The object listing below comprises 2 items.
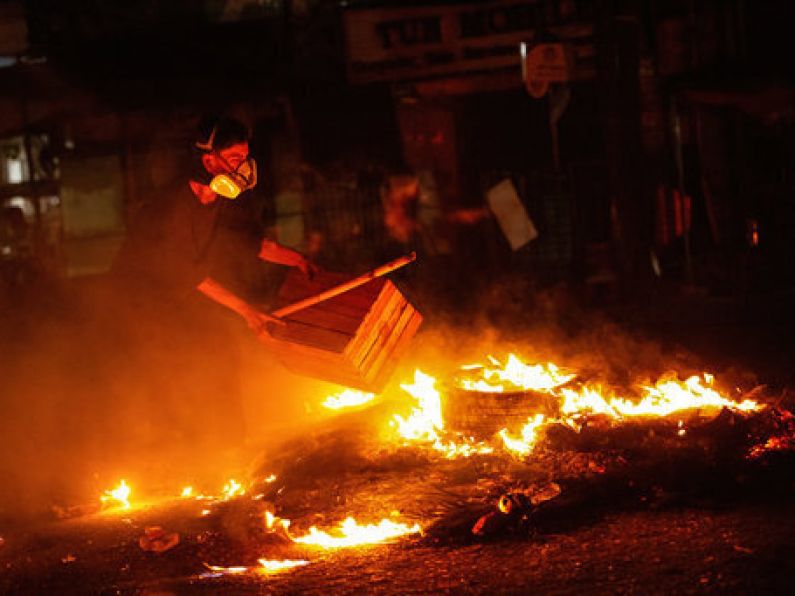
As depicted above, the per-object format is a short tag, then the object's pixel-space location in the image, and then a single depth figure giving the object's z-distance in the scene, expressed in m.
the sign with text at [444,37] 13.79
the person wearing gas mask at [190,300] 7.15
